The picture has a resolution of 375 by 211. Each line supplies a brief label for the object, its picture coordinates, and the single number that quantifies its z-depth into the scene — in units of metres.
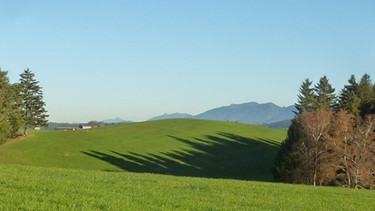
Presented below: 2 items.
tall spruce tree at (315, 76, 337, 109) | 107.75
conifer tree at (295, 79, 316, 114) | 109.00
